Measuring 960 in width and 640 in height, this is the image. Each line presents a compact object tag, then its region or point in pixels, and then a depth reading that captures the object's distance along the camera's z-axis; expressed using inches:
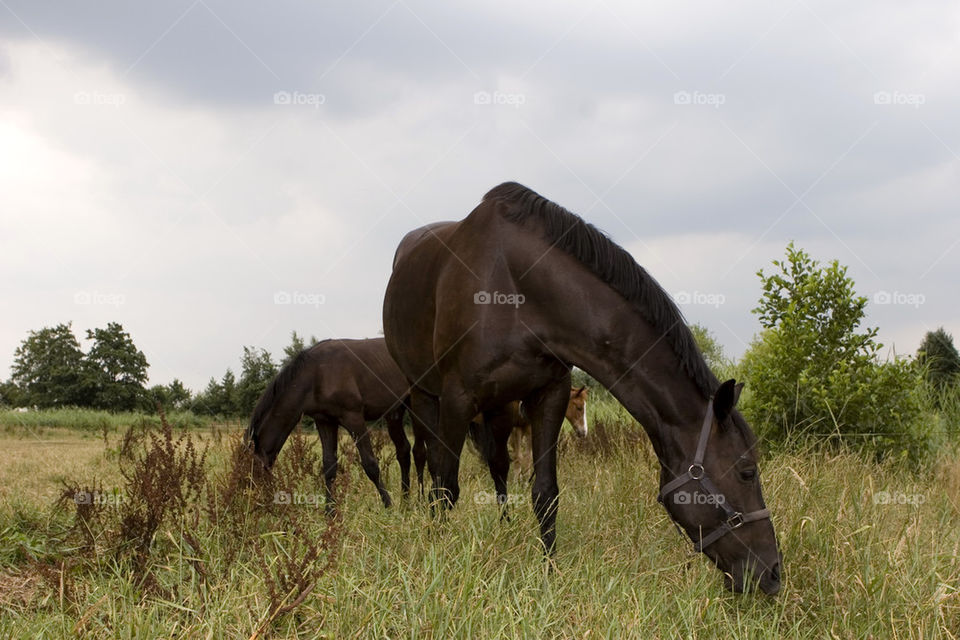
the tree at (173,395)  1204.2
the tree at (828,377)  305.4
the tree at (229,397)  1172.5
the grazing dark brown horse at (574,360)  151.7
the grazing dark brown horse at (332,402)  344.8
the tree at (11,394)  1456.3
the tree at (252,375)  1022.4
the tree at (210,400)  1189.1
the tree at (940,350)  599.2
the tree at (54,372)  1251.8
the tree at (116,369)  1216.2
